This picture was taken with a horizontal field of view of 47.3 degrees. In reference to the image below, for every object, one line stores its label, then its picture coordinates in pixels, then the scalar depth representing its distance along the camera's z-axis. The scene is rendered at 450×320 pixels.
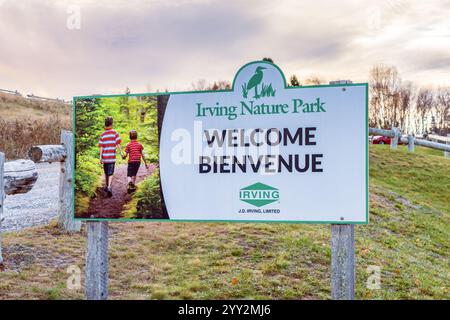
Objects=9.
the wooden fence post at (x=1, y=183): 7.26
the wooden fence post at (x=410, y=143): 21.20
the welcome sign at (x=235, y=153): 4.85
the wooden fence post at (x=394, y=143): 21.72
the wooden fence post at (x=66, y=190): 8.70
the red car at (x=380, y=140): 41.02
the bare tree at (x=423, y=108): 51.84
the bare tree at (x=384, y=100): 43.09
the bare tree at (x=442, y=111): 52.62
